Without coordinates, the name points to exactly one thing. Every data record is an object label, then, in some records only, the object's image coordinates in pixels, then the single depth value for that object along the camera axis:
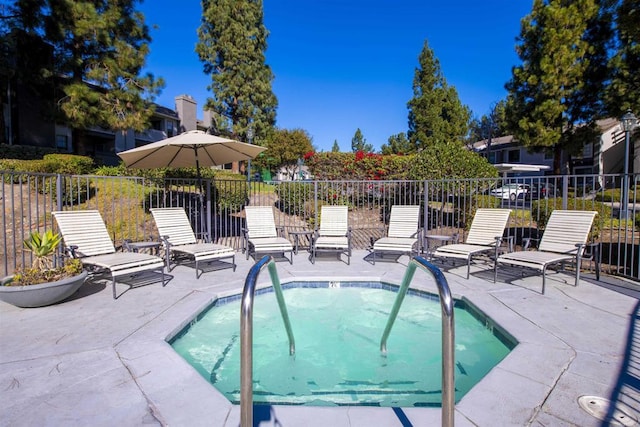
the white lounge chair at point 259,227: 7.52
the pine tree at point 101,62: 15.46
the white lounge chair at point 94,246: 4.85
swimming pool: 2.98
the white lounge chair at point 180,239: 6.09
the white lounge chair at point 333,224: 8.09
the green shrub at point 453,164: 10.70
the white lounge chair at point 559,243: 5.15
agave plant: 4.34
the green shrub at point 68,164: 12.59
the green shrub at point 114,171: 13.95
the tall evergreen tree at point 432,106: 29.94
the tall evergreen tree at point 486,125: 43.61
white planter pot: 3.94
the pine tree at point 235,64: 23.41
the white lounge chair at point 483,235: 6.05
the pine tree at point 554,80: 16.48
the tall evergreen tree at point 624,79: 15.86
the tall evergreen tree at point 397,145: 33.71
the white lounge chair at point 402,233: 6.94
